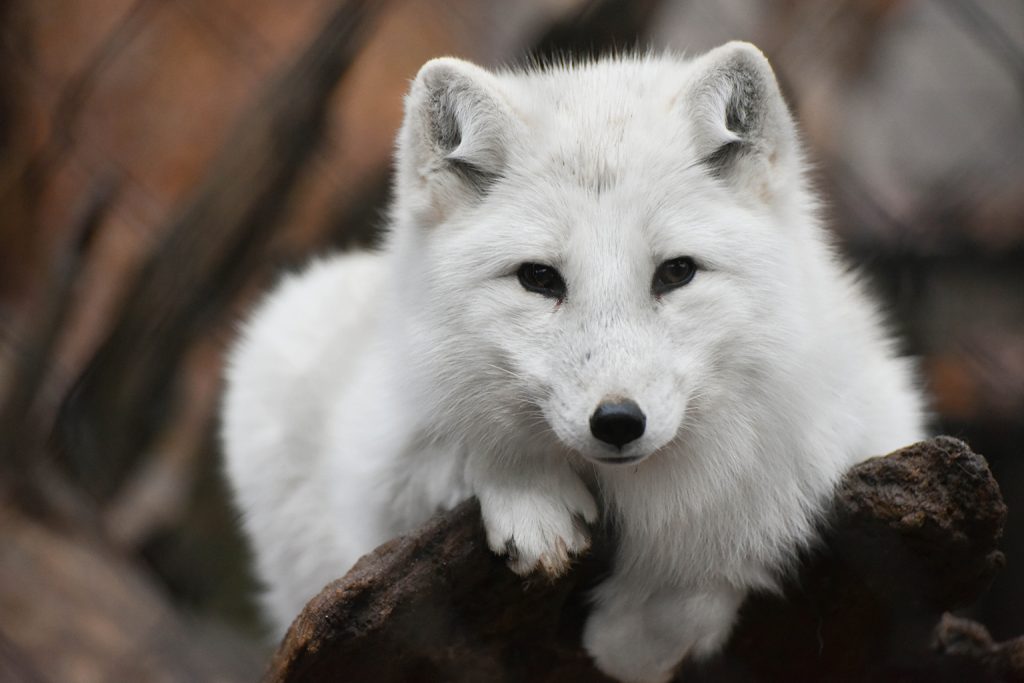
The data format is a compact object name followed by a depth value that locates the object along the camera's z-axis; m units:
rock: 3.84
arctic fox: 3.80
